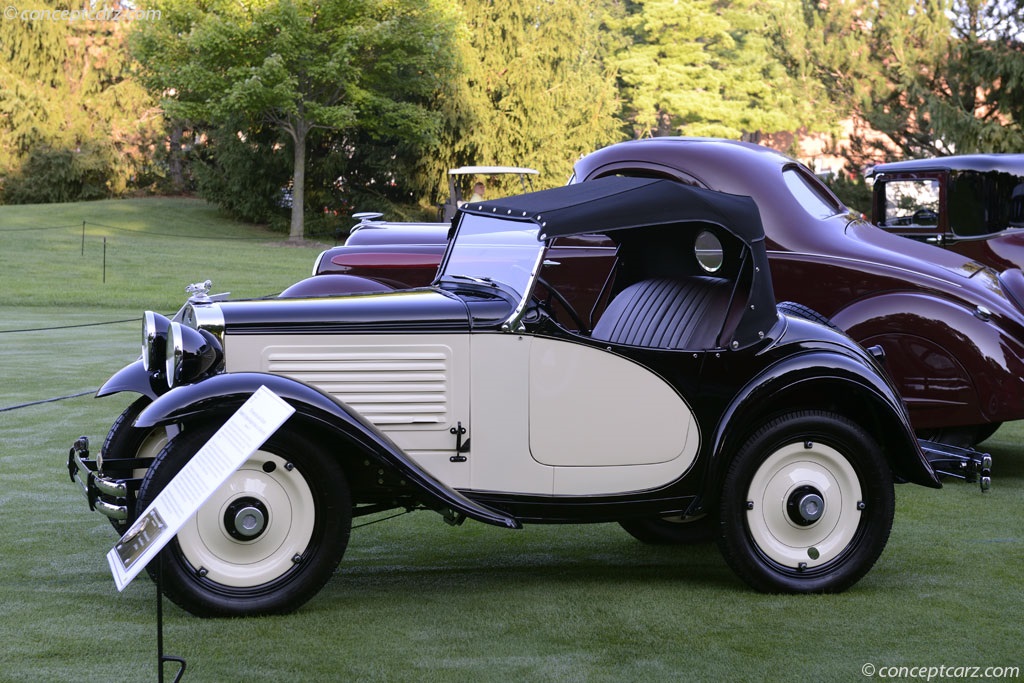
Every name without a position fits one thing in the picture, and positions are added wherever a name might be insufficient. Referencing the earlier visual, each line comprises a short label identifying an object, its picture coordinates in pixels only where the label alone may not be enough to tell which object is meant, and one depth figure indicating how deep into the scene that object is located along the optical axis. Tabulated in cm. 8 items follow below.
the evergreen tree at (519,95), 4009
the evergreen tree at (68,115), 4594
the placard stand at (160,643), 339
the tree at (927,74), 2922
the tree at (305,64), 3666
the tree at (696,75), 5538
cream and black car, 446
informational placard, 330
